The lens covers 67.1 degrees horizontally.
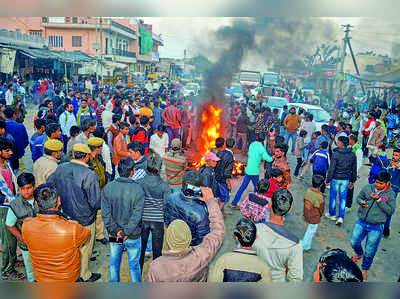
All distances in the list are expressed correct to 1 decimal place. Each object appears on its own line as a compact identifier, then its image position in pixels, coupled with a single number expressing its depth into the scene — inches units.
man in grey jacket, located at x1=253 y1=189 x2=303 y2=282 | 102.6
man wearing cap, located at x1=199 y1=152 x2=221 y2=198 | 188.5
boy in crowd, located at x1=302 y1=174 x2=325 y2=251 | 180.1
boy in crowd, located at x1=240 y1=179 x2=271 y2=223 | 157.8
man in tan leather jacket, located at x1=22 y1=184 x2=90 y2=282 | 103.9
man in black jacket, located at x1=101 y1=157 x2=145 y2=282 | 132.6
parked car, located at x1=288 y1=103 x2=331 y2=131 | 507.5
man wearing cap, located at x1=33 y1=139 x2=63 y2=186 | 163.0
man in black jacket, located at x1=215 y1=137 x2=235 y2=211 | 222.8
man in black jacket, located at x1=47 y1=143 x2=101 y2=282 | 140.5
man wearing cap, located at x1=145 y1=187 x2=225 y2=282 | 93.7
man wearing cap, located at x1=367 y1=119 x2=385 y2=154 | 351.6
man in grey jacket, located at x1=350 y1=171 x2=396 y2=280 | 156.9
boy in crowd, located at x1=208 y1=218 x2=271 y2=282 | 90.7
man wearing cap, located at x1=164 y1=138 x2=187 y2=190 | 187.5
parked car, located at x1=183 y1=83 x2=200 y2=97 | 887.1
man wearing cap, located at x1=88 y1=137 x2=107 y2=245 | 176.6
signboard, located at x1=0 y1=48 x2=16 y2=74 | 592.1
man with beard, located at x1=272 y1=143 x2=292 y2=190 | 207.3
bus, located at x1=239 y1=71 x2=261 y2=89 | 1097.4
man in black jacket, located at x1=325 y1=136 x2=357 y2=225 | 219.1
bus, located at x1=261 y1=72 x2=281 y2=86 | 1091.9
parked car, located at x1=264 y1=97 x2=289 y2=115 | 623.5
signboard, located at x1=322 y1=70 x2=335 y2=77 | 1108.8
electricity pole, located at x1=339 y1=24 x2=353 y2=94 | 909.2
